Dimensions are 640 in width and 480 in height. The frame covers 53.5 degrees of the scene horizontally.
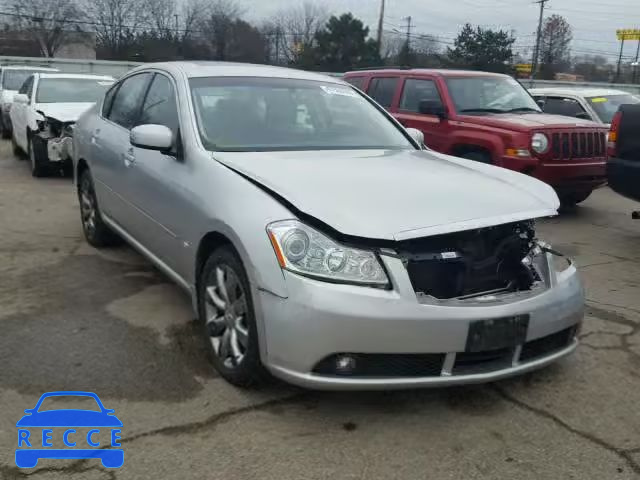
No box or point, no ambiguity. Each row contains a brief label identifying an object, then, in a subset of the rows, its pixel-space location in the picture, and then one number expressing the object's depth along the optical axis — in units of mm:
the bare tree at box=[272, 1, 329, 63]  54750
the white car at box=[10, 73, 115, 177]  9094
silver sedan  2713
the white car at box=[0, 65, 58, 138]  14141
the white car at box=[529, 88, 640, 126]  9938
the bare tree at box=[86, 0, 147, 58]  50284
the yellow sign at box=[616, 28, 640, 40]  68812
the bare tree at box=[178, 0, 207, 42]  50031
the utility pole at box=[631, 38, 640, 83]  57312
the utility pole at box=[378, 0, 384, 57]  50812
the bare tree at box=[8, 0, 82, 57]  50812
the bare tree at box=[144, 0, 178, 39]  50594
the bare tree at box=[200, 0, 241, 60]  49331
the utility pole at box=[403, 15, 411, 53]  61981
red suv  7211
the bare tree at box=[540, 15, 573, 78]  58438
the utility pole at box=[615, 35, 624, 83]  60594
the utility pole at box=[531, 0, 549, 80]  52450
